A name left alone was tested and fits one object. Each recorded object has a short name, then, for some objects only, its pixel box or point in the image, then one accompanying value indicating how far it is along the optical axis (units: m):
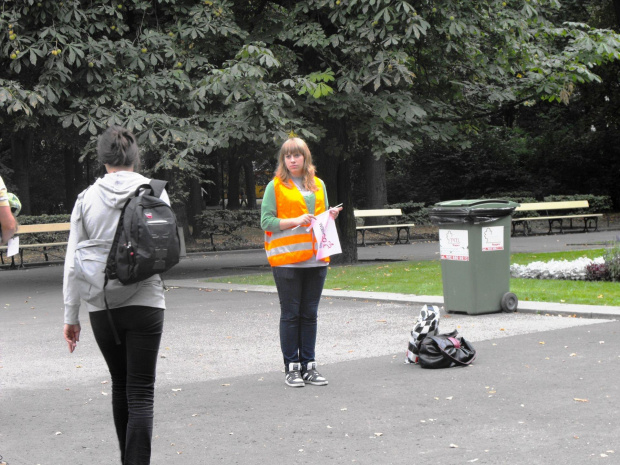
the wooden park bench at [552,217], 27.09
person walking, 3.92
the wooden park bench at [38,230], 20.46
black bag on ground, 6.92
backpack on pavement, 7.10
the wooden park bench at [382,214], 25.59
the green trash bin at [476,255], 9.76
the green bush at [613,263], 12.76
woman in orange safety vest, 6.47
